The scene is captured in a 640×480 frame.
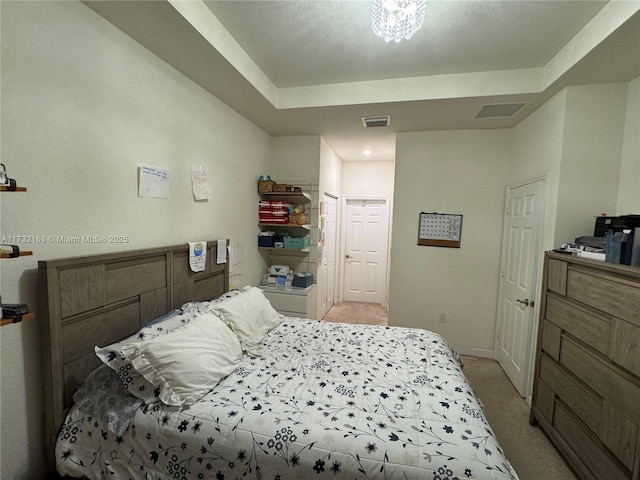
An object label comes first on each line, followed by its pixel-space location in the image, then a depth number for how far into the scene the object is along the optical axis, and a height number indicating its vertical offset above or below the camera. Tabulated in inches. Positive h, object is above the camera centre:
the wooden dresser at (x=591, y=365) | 53.7 -30.1
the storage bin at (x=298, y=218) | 133.8 +2.4
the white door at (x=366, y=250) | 200.1 -18.1
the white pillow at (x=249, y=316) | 73.9 -27.1
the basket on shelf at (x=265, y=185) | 132.2 +17.2
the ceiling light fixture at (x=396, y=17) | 56.4 +43.3
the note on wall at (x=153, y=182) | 69.5 +9.4
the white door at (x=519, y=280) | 98.6 -19.1
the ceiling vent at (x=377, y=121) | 114.4 +43.8
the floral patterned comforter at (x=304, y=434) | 42.9 -34.5
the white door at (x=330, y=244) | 166.4 -12.8
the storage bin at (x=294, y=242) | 135.2 -9.2
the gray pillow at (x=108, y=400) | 49.8 -33.8
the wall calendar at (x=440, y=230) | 130.2 -0.8
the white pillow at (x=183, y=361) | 51.4 -27.8
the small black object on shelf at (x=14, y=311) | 37.7 -13.2
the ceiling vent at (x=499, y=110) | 99.7 +44.3
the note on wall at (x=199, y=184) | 88.0 +11.4
